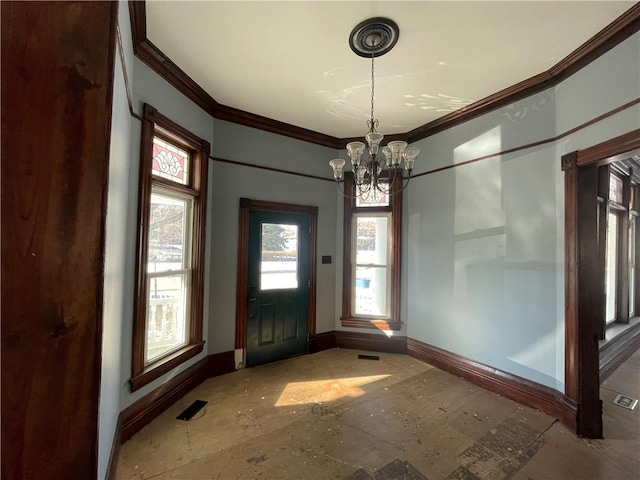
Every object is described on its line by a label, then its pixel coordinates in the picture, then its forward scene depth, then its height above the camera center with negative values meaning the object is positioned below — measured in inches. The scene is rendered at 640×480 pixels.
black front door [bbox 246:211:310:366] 135.0 -19.3
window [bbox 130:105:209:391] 88.9 -0.6
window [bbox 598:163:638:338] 164.2 +5.7
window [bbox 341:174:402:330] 156.1 -3.6
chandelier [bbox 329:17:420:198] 78.7 +34.0
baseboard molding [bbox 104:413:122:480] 68.7 -55.4
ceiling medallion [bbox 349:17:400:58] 77.2 +64.1
